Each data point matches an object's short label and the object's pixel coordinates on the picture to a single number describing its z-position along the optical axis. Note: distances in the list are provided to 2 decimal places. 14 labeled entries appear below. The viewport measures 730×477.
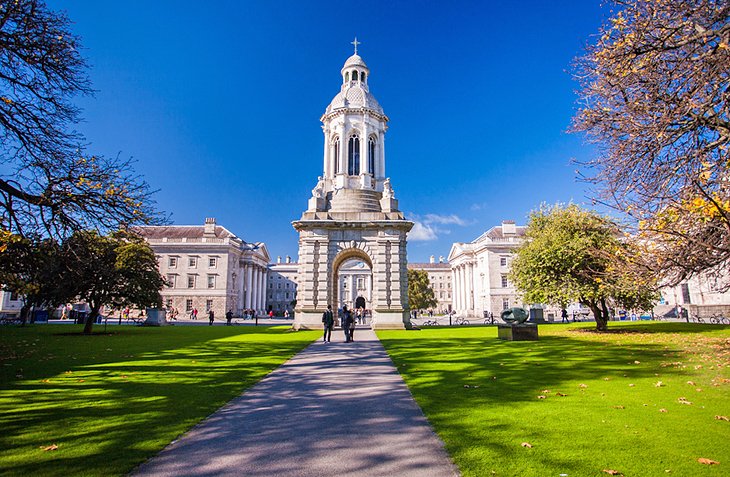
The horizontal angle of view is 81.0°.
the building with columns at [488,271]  72.84
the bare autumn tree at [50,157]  11.56
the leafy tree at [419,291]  78.43
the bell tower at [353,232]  31.52
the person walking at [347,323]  20.27
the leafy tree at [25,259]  11.73
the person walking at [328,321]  20.34
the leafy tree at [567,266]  25.58
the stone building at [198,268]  71.06
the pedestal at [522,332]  20.59
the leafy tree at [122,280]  26.78
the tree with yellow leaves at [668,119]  8.80
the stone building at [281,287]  116.62
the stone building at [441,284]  119.12
